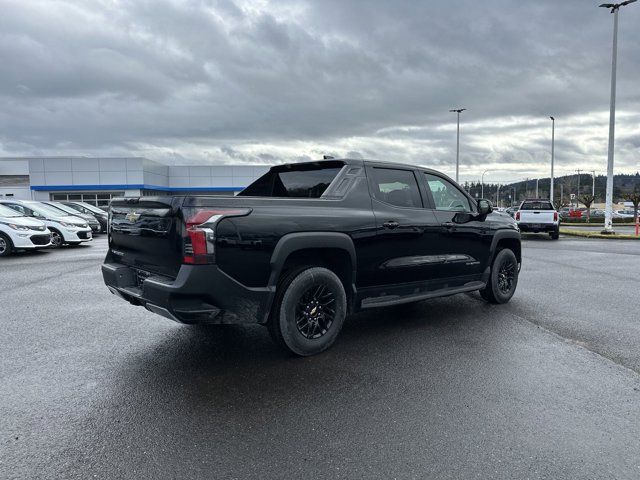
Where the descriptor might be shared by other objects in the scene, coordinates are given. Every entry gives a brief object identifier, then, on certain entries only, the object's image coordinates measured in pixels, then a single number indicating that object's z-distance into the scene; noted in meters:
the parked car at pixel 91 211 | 21.95
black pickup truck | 3.94
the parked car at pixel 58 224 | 15.58
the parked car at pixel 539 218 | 19.69
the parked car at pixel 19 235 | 13.01
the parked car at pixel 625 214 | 54.25
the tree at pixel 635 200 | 38.75
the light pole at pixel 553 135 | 41.38
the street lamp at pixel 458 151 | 51.88
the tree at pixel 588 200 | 42.40
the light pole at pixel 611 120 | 21.06
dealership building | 44.94
